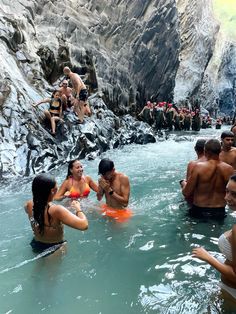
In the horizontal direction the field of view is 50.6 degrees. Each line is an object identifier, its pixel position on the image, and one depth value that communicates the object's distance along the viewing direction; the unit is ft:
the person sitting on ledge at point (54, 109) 24.95
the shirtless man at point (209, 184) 11.07
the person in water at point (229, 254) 5.86
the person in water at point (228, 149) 12.77
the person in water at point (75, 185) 13.64
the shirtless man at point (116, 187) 12.36
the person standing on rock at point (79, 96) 28.37
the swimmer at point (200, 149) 12.62
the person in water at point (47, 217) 8.10
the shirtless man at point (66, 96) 26.97
